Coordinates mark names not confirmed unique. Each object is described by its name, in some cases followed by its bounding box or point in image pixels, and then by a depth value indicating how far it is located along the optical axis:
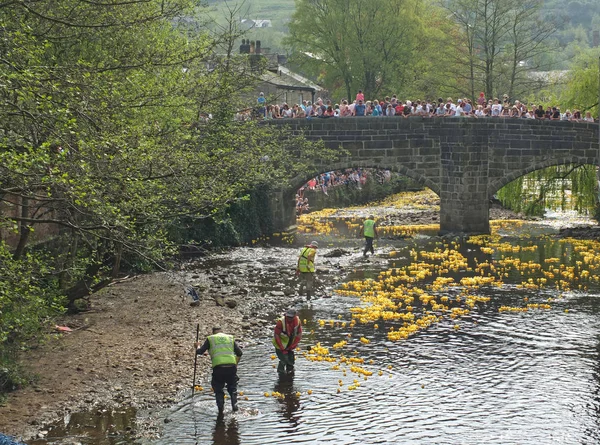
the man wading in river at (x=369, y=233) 34.50
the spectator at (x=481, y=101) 42.53
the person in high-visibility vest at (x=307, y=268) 26.69
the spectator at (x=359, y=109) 41.53
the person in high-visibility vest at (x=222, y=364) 16.42
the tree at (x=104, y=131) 14.90
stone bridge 40.44
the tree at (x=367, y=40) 59.47
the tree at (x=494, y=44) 55.27
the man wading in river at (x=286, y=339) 18.92
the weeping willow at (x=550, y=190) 42.53
